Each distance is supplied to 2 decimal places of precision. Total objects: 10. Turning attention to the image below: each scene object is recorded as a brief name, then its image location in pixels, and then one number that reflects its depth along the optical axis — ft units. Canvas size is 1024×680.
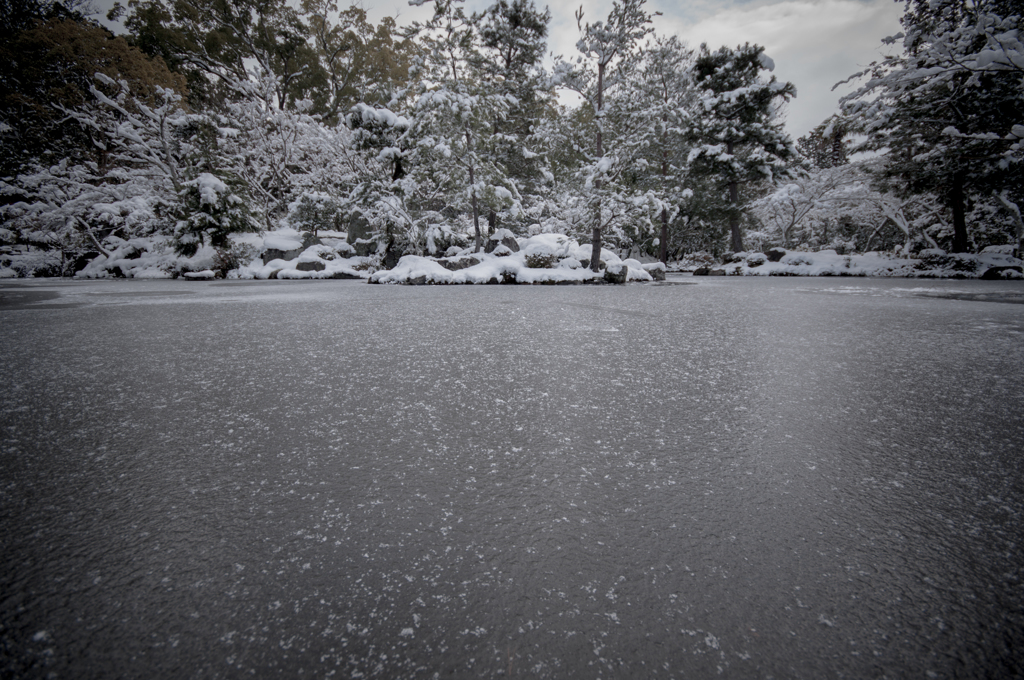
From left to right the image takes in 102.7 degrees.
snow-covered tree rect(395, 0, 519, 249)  30.07
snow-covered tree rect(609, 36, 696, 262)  47.62
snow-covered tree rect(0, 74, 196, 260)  42.80
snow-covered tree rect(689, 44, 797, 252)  45.83
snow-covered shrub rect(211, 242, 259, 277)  39.47
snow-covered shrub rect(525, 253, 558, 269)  31.55
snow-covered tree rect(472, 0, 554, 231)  38.52
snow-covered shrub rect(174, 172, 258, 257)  38.34
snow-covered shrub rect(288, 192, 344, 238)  44.78
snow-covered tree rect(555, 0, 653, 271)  25.26
